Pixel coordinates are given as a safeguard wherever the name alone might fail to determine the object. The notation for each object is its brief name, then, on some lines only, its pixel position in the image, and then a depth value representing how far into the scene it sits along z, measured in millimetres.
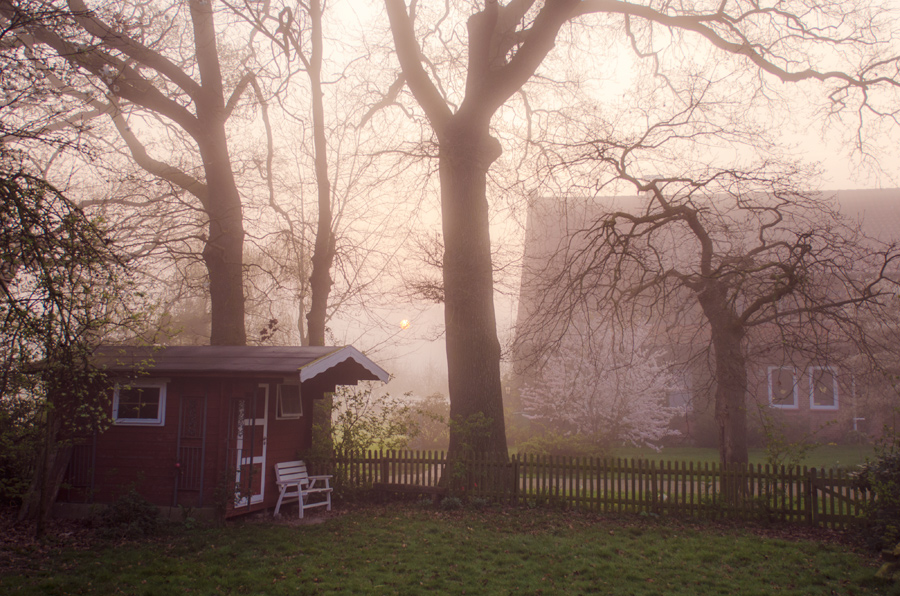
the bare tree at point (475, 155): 13500
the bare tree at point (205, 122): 14945
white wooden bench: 11898
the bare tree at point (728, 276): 10773
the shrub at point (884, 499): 9460
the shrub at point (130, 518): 9812
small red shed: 10828
